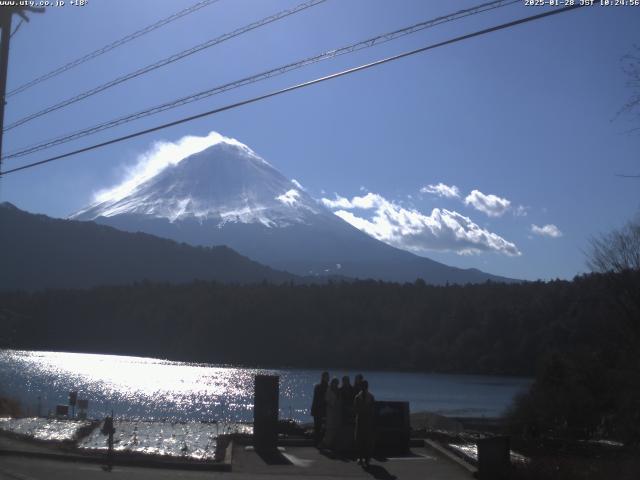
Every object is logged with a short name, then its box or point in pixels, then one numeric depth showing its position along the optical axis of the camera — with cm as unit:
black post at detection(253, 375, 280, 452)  1553
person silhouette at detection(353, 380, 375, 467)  1406
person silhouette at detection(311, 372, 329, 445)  1636
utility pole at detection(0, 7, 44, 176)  1787
